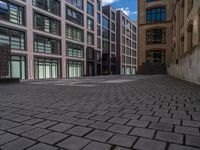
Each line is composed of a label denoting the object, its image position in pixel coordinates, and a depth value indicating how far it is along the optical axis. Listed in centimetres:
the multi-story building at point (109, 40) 4591
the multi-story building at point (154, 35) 3091
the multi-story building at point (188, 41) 986
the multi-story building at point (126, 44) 5356
